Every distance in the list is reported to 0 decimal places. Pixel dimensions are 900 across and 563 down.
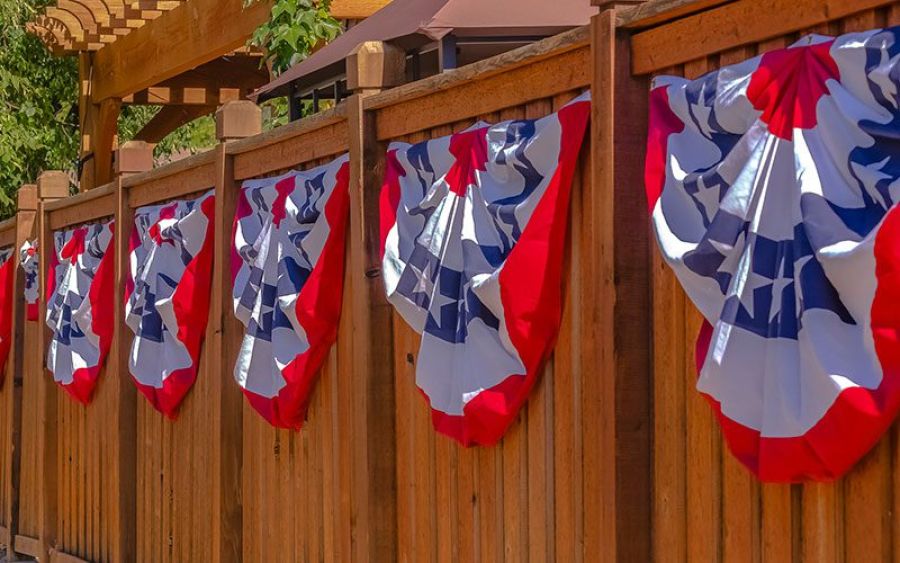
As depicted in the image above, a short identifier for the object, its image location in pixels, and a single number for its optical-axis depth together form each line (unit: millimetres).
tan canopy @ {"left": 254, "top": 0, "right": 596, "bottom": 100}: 6730
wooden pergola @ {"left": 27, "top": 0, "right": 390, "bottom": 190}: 10875
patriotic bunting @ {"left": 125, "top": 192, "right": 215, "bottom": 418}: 6777
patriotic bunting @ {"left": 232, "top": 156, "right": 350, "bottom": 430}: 5422
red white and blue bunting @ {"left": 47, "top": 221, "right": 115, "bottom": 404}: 8336
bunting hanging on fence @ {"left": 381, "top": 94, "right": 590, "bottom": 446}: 3936
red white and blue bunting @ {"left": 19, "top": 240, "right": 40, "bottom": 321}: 10046
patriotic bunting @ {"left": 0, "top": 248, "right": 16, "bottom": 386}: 10703
